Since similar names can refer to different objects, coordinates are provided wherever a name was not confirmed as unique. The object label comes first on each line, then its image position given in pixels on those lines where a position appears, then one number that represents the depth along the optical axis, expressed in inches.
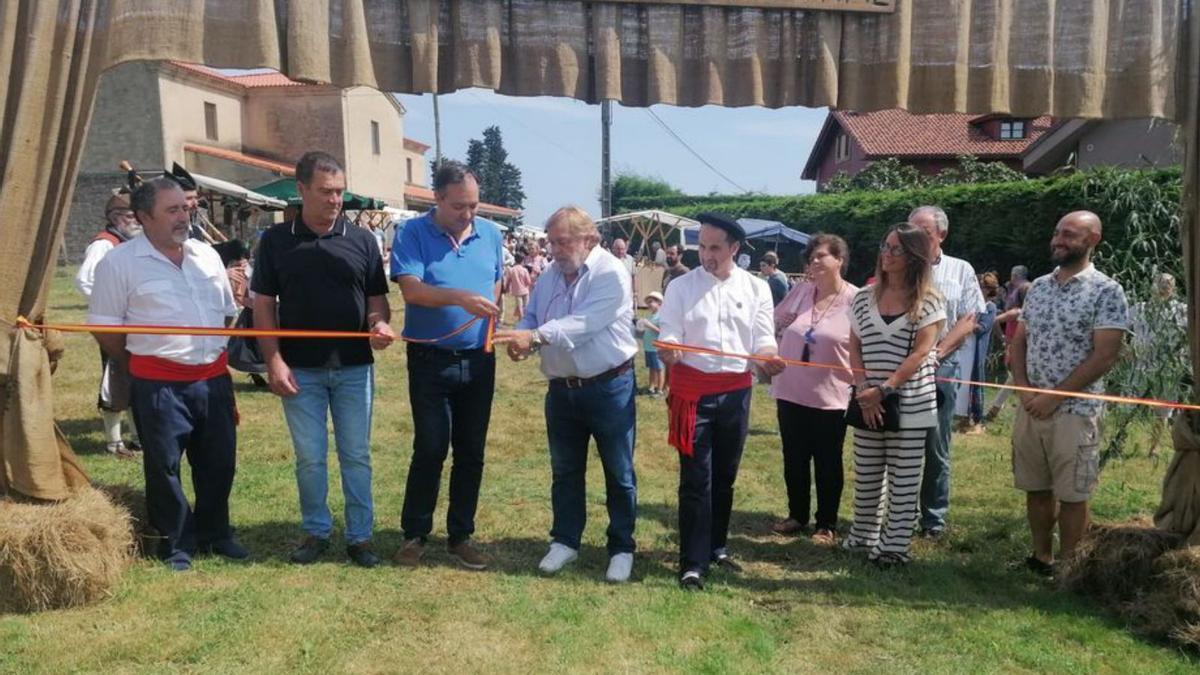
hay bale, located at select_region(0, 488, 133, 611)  146.6
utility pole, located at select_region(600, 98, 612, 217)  812.0
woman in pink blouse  209.2
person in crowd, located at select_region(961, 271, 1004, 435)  348.8
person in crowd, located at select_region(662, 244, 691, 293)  585.0
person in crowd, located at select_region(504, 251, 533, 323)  658.2
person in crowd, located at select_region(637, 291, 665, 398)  419.2
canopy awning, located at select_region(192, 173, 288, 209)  820.0
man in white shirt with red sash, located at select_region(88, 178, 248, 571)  166.9
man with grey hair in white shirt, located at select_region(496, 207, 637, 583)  171.3
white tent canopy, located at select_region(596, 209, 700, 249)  1104.2
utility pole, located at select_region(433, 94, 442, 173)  1312.7
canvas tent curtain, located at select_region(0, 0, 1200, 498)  146.8
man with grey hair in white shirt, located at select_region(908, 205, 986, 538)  196.7
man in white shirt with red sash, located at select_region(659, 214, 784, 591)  173.5
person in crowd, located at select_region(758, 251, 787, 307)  463.2
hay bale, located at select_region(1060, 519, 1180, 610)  162.1
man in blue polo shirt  170.7
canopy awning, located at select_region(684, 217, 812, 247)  819.0
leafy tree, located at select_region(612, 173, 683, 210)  2869.1
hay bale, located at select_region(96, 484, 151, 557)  176.9
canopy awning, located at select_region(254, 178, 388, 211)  805.1
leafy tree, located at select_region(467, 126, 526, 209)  4357.8
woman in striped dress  178.5
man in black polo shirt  169.2
